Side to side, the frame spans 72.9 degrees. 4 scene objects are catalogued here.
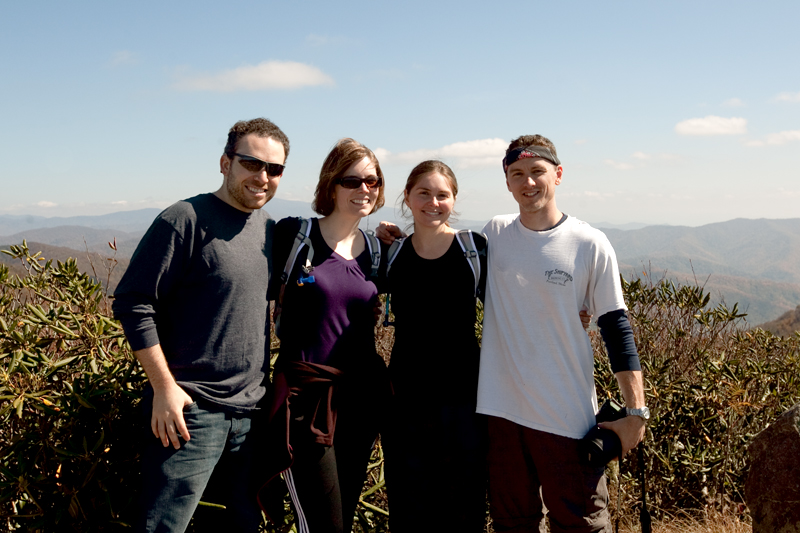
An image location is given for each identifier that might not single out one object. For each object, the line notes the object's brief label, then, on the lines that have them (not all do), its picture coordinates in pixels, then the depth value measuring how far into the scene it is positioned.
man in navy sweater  2.51
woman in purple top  2.74
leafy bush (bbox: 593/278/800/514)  4.43
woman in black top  2.92
